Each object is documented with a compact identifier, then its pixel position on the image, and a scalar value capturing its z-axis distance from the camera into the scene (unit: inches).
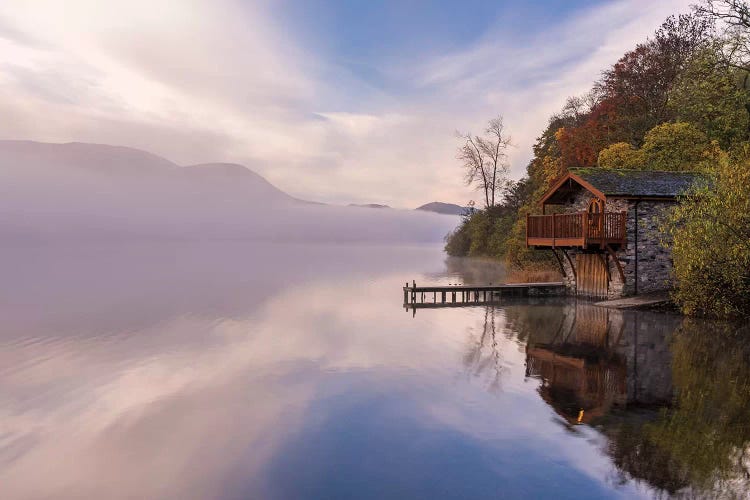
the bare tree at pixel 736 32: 1539.1
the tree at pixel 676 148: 1550.2
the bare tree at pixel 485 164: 2682.1
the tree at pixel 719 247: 844.6
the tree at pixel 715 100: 1622.8
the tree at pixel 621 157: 1601.9
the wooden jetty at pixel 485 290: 1409.9
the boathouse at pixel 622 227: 1170.6
